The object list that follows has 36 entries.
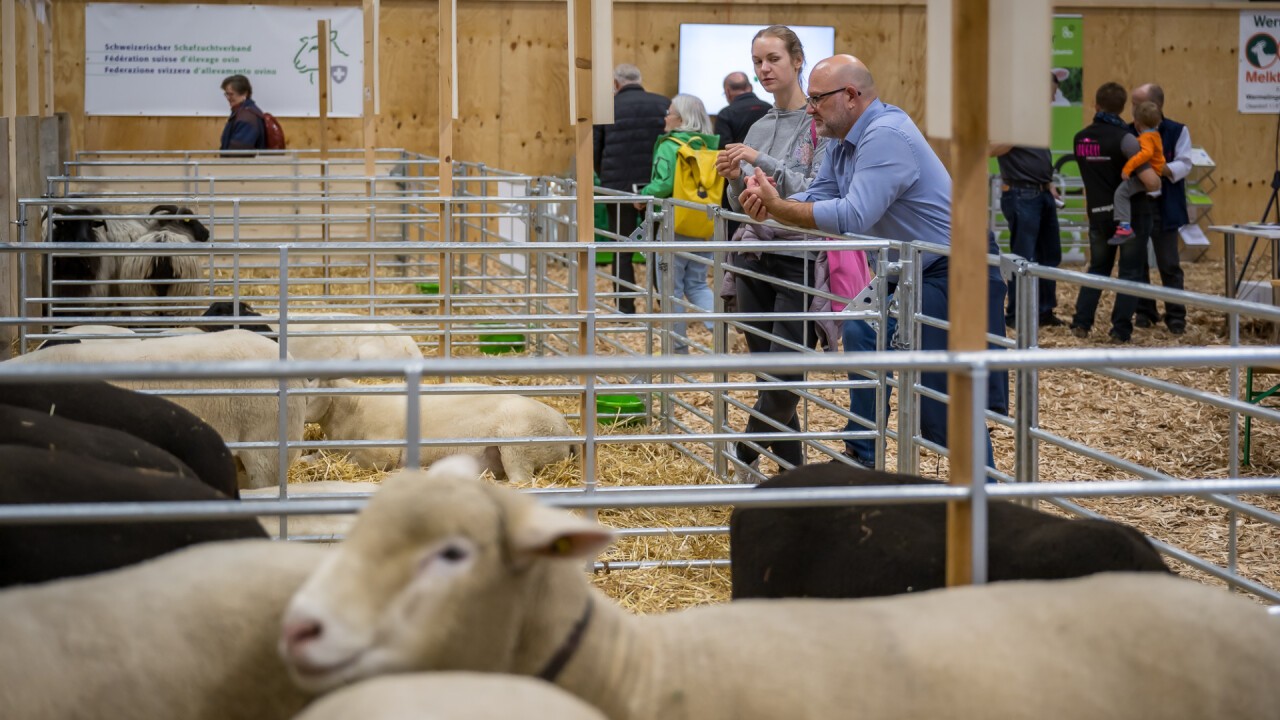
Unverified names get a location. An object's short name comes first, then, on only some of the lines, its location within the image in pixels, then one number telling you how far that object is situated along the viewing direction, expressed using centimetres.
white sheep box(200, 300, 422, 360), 684
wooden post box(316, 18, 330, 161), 1255
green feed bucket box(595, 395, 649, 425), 729
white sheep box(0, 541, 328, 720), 208
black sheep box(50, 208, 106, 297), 926
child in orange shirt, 1077
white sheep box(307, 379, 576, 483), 632
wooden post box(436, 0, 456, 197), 846
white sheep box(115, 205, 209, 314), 912
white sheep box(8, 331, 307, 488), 531
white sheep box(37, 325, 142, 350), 545
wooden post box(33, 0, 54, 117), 1241
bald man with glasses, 517
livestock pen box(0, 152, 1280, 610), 256
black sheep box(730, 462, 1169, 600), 274
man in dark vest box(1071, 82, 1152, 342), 1084
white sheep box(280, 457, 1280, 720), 212
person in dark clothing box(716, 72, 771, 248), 983
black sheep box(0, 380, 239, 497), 372
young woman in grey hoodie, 591
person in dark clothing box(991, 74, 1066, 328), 1091
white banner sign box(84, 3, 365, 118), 1530
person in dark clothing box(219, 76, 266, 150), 1397
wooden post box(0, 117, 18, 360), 664
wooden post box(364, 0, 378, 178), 986
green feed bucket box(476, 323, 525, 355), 933
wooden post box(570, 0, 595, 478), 527
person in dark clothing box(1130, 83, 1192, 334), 1113
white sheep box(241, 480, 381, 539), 444
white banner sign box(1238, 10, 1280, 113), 1720
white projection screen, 1616
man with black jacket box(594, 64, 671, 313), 1165
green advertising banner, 1677
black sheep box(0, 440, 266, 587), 259
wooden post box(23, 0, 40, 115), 1041
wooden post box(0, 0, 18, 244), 789
